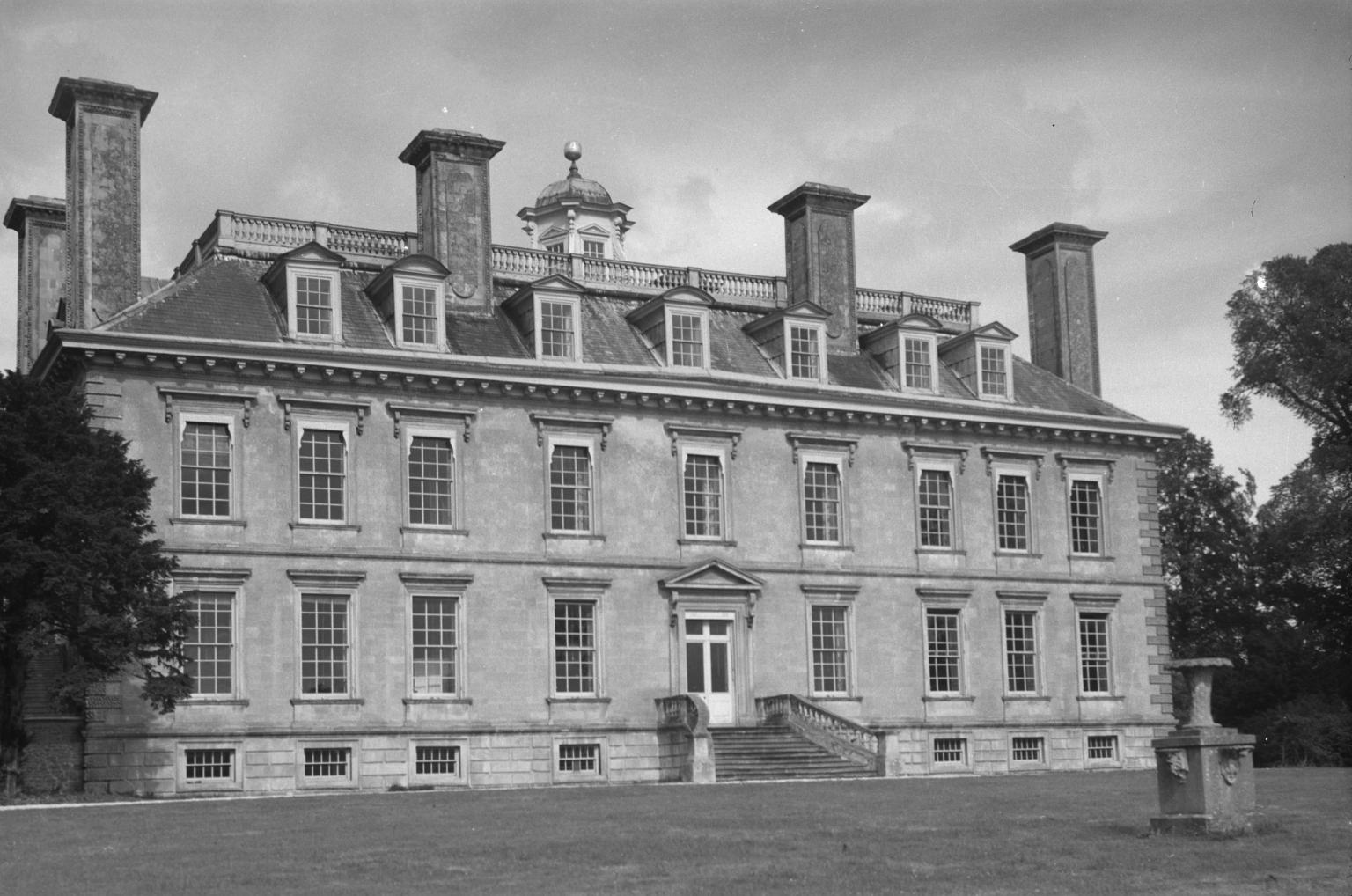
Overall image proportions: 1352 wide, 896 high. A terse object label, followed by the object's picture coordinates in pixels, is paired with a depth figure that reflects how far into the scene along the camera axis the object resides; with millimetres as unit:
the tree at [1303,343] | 50125
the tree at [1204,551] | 60250
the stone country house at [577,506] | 35156
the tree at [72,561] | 30469
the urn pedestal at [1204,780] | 19797
